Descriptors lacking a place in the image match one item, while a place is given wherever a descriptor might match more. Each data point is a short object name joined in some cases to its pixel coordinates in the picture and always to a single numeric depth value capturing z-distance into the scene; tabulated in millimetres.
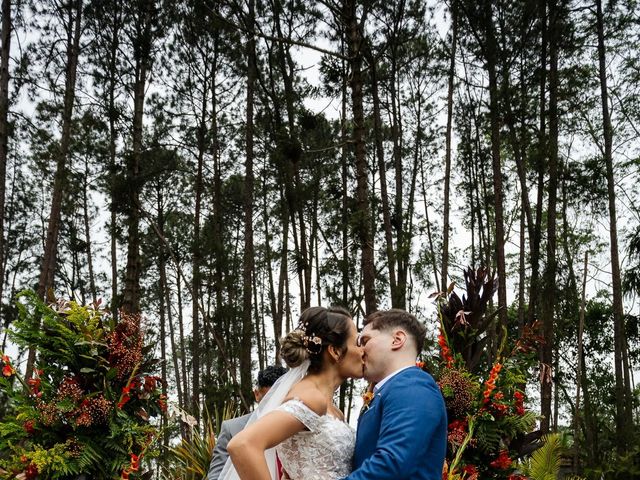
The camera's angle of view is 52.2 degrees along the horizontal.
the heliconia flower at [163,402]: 4652
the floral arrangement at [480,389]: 4621
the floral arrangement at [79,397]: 4176
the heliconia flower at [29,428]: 4207
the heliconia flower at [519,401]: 4812
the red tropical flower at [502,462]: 4684
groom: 1941
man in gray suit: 3998
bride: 2076
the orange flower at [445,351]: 4796
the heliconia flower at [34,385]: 4277
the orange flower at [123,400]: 4352
